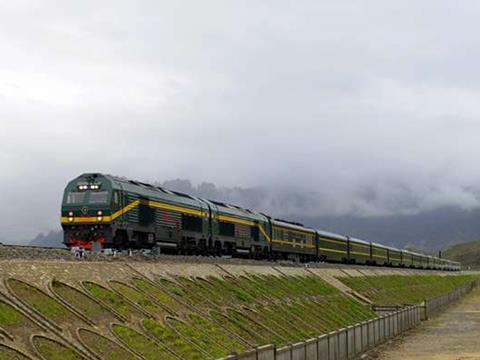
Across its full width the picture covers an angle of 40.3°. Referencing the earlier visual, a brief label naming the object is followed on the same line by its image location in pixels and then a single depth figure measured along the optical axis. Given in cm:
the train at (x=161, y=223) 3806
